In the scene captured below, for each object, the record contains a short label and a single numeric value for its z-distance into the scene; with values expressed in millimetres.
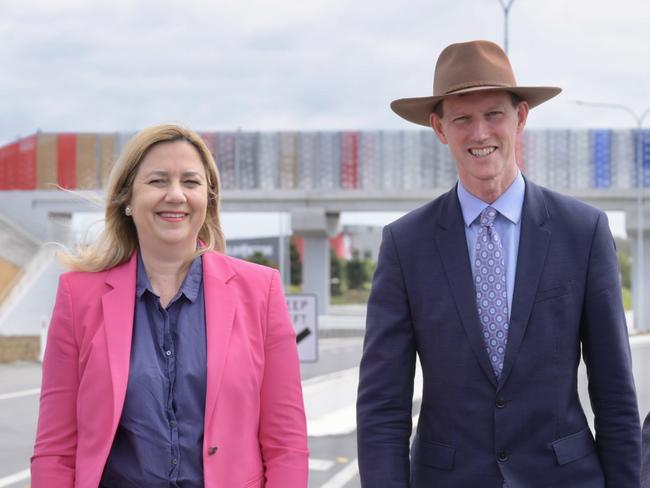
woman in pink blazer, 2854
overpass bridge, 48062
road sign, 11453
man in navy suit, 2928
